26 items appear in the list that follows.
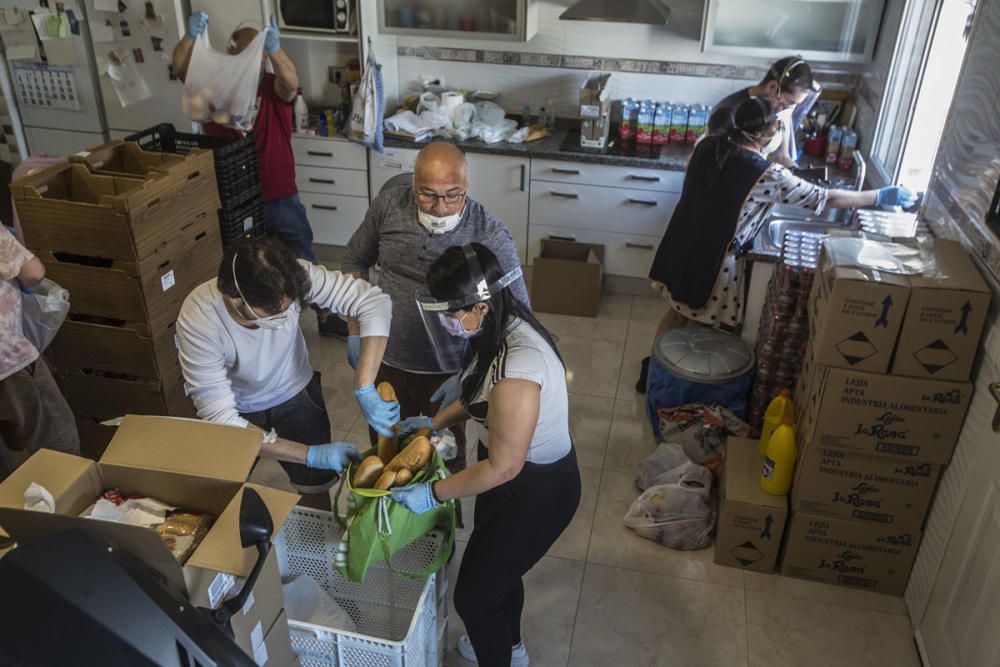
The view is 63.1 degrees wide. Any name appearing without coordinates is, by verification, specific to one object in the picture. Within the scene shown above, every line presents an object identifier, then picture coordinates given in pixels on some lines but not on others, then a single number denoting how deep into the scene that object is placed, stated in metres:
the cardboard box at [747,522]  2.75
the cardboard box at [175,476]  1.51
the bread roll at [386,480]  1.93
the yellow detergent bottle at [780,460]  2.71
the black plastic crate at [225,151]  3.47
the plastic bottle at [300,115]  4.67
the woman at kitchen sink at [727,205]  3.13
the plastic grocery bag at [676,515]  2.93
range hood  3.86
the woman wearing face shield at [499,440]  1.83
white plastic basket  2.00
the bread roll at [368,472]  1.99
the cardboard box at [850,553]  2.66
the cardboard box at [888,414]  2.38
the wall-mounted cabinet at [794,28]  4.07
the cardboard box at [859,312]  2.33
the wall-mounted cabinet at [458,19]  4.44
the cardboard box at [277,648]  1.61
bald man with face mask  2.44
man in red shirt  3.72
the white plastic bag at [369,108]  4.41
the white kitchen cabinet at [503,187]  4.52
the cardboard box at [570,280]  4.38
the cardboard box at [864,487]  2.54
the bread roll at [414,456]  2.00
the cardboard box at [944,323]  2.27
